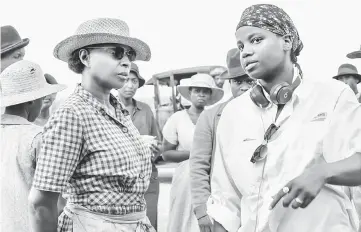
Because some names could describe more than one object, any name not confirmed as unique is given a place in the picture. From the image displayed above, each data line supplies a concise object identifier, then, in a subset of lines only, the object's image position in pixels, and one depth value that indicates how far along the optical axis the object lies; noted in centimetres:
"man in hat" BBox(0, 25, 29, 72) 495
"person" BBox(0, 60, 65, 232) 306
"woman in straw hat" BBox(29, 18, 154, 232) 218
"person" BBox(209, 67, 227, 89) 723
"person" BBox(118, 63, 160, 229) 548
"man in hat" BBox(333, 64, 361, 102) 709
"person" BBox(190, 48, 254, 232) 329
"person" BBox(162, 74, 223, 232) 446
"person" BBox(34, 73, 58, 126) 525
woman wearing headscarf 198
